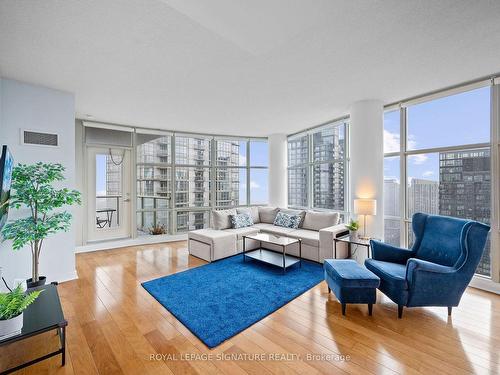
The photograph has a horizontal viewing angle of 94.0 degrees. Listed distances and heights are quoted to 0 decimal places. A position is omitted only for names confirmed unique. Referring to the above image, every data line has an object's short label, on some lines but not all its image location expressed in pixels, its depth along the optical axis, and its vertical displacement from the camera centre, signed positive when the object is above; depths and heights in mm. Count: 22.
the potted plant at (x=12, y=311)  1546 -859
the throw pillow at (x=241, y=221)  4996 -731
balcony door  5062 -134
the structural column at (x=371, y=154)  3756 +542
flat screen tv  1745 +58
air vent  3066 +658
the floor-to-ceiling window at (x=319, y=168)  5086 +470
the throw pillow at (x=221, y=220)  4875 -689
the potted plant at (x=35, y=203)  2613 -190
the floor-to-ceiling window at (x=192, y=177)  5684 +268
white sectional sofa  3980 -904
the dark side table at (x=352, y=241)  3512 -841
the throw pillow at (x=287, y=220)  5020 -735
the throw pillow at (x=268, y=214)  5688 -659
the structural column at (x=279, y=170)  6363 +459
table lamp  3576 -300
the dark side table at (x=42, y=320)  1601 -1010
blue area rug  2283 -1324
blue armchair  2312 -886
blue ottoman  2426 -1043
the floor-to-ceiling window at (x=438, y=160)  3162 +408
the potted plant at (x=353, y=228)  3670 -642
